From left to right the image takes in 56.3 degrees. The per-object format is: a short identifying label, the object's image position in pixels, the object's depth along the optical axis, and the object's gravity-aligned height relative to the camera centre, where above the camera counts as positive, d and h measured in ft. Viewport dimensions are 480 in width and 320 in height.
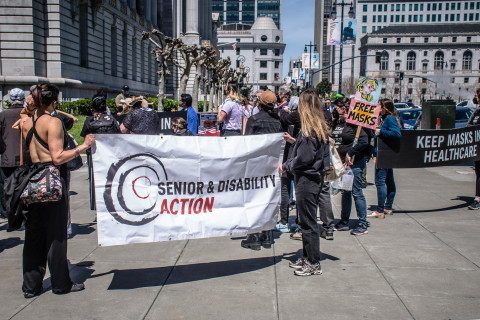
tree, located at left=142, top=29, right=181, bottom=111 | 87.97 +16.08
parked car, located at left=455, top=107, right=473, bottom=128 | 64.72 +1.90
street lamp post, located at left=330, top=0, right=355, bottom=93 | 115.98 +24.40
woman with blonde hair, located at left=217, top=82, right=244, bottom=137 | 25.33 +0.82
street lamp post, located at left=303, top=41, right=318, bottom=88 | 152.66 +19.97
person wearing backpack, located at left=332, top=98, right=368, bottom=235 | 22.43 -2.05
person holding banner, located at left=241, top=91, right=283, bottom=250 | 19.71 +0.11
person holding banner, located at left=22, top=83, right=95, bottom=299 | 14.21 -2.88
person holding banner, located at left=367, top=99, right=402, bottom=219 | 24.90 -2.51
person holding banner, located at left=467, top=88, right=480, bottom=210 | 28.27 -2.59
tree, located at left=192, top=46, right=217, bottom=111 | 106.30 +17.89
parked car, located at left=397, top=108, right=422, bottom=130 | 86.43 +2.62
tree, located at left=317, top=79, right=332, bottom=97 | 344.53 +32.00
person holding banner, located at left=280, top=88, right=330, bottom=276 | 16.39 -1.60
